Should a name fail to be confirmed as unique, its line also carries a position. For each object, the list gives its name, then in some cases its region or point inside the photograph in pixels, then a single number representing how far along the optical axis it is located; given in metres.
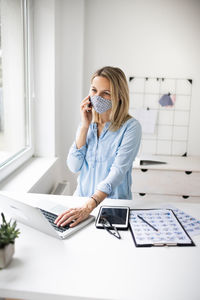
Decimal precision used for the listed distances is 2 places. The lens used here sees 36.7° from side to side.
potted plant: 0.91
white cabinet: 2.69
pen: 1.22
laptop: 1.06
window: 1.96
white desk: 0.85
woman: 1.56
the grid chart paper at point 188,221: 1.22
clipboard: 1.12
